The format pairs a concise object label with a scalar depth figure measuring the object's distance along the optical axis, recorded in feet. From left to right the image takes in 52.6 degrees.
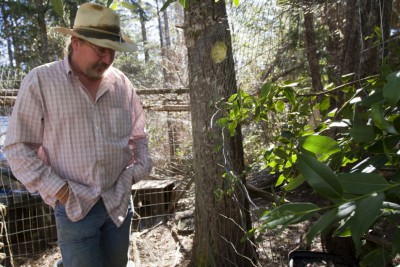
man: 6.47
